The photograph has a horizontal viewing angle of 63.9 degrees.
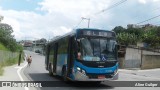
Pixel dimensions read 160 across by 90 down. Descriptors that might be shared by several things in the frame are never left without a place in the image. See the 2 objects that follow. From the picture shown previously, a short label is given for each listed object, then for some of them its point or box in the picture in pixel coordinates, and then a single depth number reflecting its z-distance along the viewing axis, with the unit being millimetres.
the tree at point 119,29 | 46284
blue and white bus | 6348
